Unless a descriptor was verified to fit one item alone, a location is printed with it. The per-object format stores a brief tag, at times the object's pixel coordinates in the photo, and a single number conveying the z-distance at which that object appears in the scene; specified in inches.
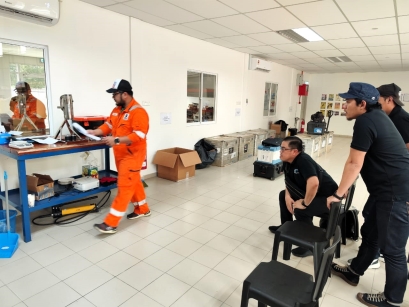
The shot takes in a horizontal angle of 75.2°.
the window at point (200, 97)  223.3
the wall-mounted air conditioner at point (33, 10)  105.5
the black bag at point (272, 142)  195.2
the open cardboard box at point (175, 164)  180.1
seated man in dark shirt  90.0
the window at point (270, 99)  337.5
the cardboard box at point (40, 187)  110.4
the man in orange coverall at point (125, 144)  111.2
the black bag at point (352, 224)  110.7
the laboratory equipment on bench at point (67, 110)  121.3
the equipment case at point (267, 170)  197.0
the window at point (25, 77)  117.7
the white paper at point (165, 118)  192.1
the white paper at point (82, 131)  119.5
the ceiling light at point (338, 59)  277.3
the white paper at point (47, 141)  112.2
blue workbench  99.2
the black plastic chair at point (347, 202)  85.2
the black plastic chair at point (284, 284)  47.1
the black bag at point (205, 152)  220.4
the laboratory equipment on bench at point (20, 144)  102.3
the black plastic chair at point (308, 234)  68.7
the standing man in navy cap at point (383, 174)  69.5
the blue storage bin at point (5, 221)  101.4
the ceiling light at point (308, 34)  176.1
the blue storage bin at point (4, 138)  108.4
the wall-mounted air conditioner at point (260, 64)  275.7
